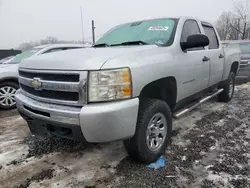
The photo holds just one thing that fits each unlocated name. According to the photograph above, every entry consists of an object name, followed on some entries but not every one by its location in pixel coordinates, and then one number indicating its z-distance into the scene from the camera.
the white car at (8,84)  5.52
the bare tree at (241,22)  30.59
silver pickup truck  2.26
